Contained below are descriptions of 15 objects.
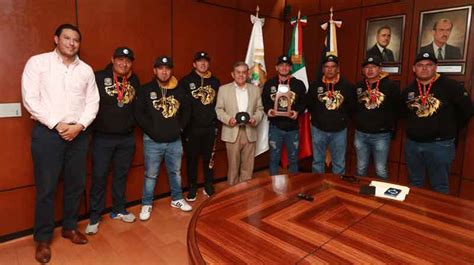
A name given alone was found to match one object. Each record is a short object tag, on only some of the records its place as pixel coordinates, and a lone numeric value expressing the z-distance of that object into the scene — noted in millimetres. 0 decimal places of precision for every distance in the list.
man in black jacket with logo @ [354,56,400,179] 3324
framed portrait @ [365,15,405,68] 3773
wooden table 1195
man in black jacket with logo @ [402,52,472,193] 2979
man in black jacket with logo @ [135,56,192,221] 3135
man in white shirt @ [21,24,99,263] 2432
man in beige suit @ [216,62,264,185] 3531
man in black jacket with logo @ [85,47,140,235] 2891
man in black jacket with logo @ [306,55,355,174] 3498
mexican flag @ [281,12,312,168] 4199
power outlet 2650
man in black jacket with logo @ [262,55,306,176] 3643
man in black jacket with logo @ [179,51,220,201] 3572
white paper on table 1805
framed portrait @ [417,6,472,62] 3318
